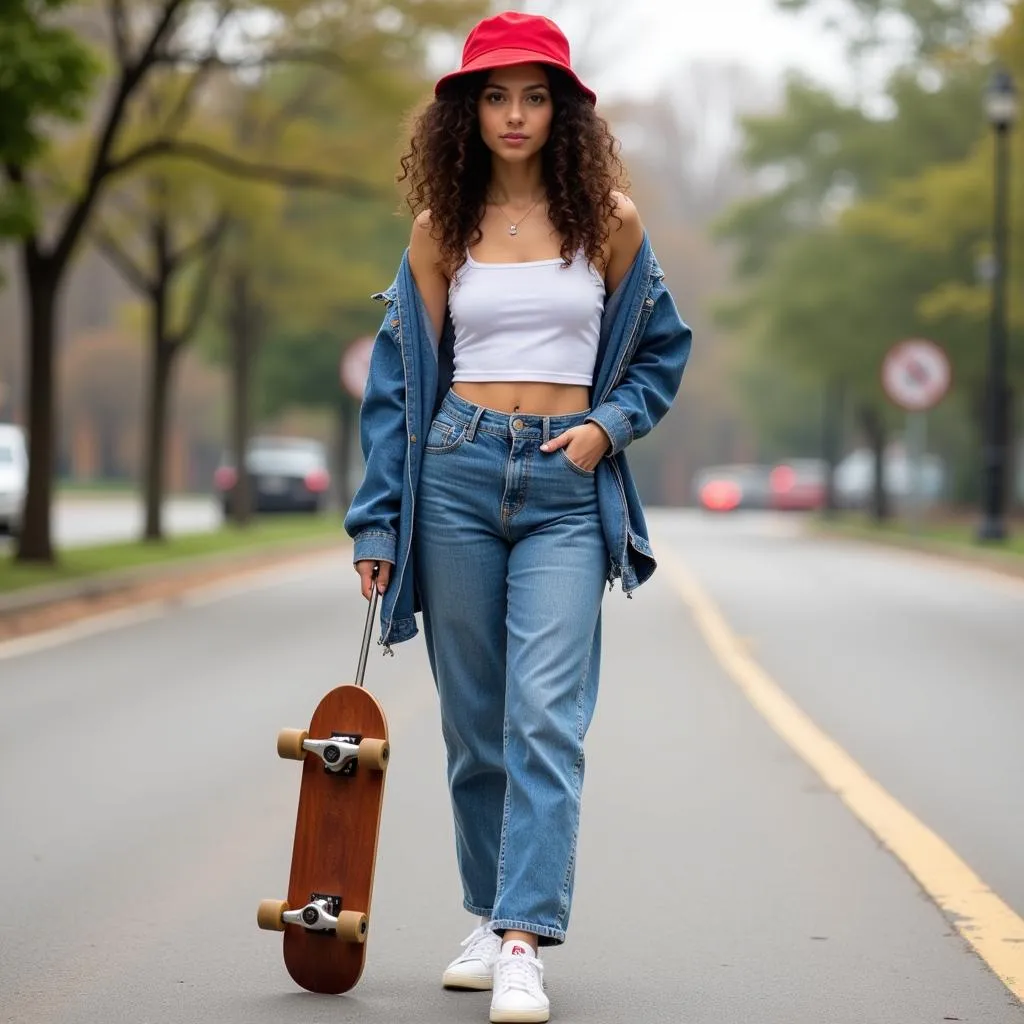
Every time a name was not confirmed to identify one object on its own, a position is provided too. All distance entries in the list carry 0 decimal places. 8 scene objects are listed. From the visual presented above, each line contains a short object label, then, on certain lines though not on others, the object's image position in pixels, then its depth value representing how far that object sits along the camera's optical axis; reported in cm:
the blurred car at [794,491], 6006
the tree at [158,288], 2558
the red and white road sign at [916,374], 2916
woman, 443
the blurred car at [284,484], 4106
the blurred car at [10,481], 2803
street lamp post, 2650
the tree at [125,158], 1933
